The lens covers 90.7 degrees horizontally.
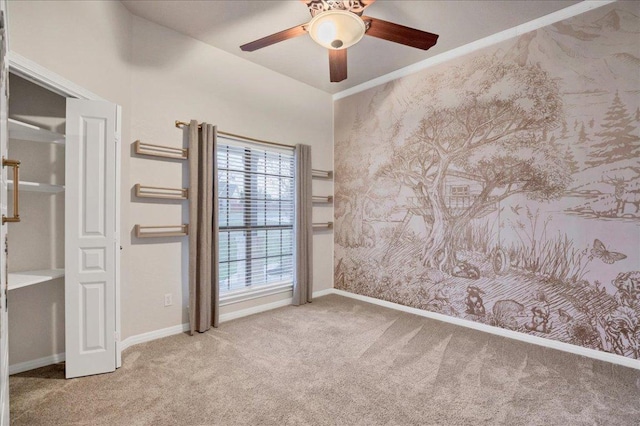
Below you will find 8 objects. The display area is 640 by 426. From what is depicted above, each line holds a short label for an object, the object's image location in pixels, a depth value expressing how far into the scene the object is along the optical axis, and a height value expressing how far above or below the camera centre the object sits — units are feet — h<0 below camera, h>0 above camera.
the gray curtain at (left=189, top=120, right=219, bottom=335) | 10.20 -0.45
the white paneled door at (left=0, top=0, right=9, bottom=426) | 3.90 +0.25
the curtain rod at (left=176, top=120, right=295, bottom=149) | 10.28 +2.91
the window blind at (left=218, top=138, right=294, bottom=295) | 11.74 -0.09
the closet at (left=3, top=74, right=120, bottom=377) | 7.47 -0.42
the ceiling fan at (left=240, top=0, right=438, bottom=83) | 7.02 +4.31
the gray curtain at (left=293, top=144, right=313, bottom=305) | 13.51 -0.68
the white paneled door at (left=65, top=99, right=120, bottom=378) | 7.45 -0.48
